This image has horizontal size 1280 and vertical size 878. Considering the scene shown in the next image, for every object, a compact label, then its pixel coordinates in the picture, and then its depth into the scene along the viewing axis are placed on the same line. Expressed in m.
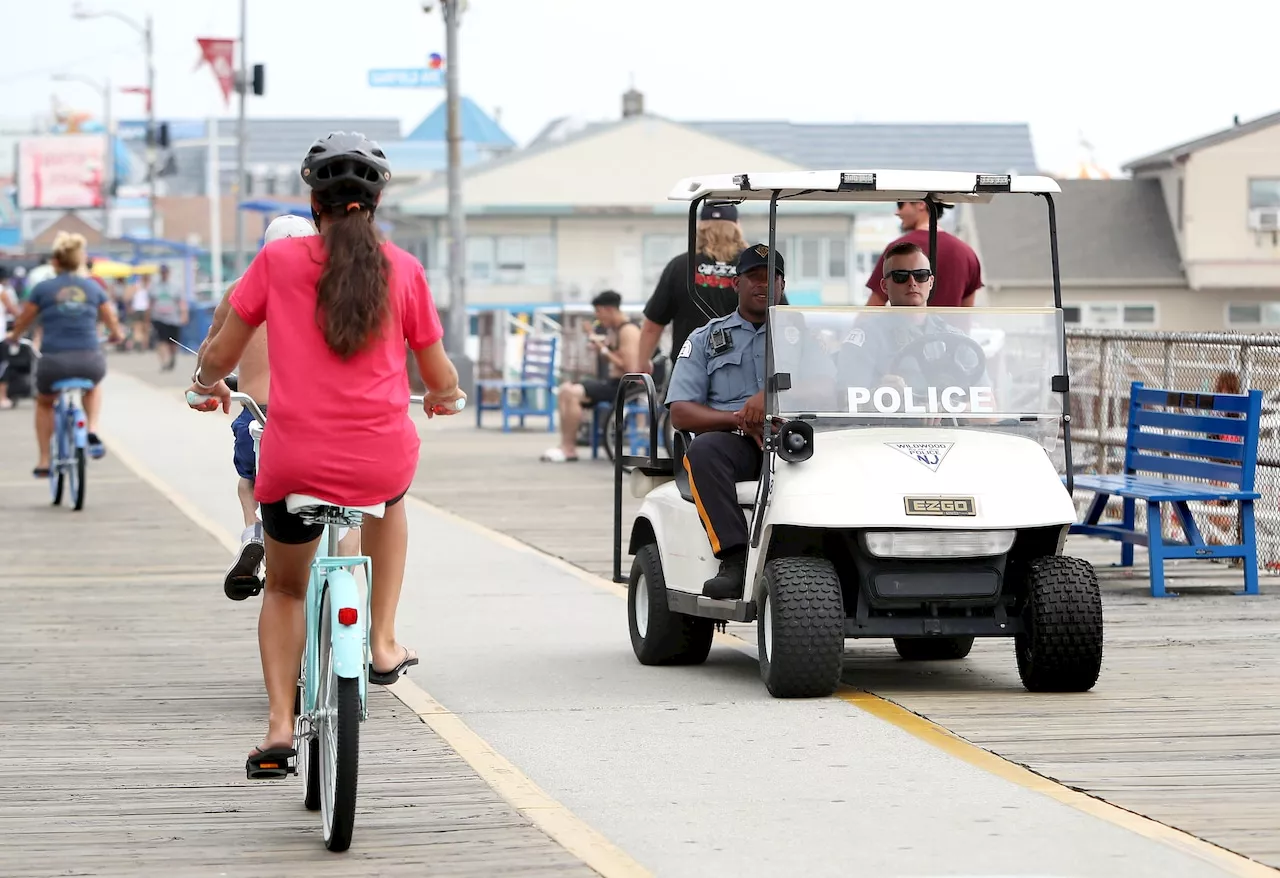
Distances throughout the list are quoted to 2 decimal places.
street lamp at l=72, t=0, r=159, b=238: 78.46
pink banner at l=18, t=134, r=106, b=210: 133.38
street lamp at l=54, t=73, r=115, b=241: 98.10
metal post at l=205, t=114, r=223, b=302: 81.97
